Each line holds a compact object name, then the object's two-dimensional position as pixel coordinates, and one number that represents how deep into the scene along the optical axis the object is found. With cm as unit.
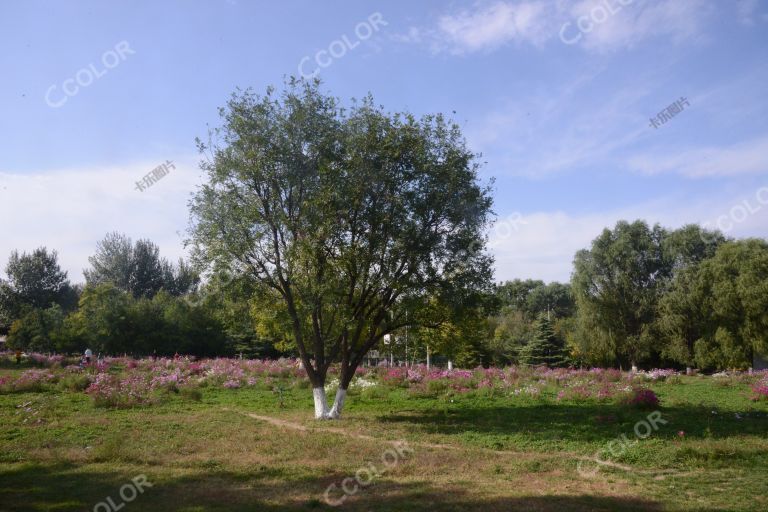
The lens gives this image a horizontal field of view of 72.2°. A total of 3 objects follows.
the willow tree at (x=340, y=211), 1672
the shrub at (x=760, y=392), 2050
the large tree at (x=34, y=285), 5984
